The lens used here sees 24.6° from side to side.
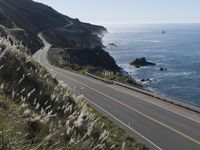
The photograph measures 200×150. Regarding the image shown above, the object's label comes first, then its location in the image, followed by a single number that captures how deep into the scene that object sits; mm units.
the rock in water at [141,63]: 115938
